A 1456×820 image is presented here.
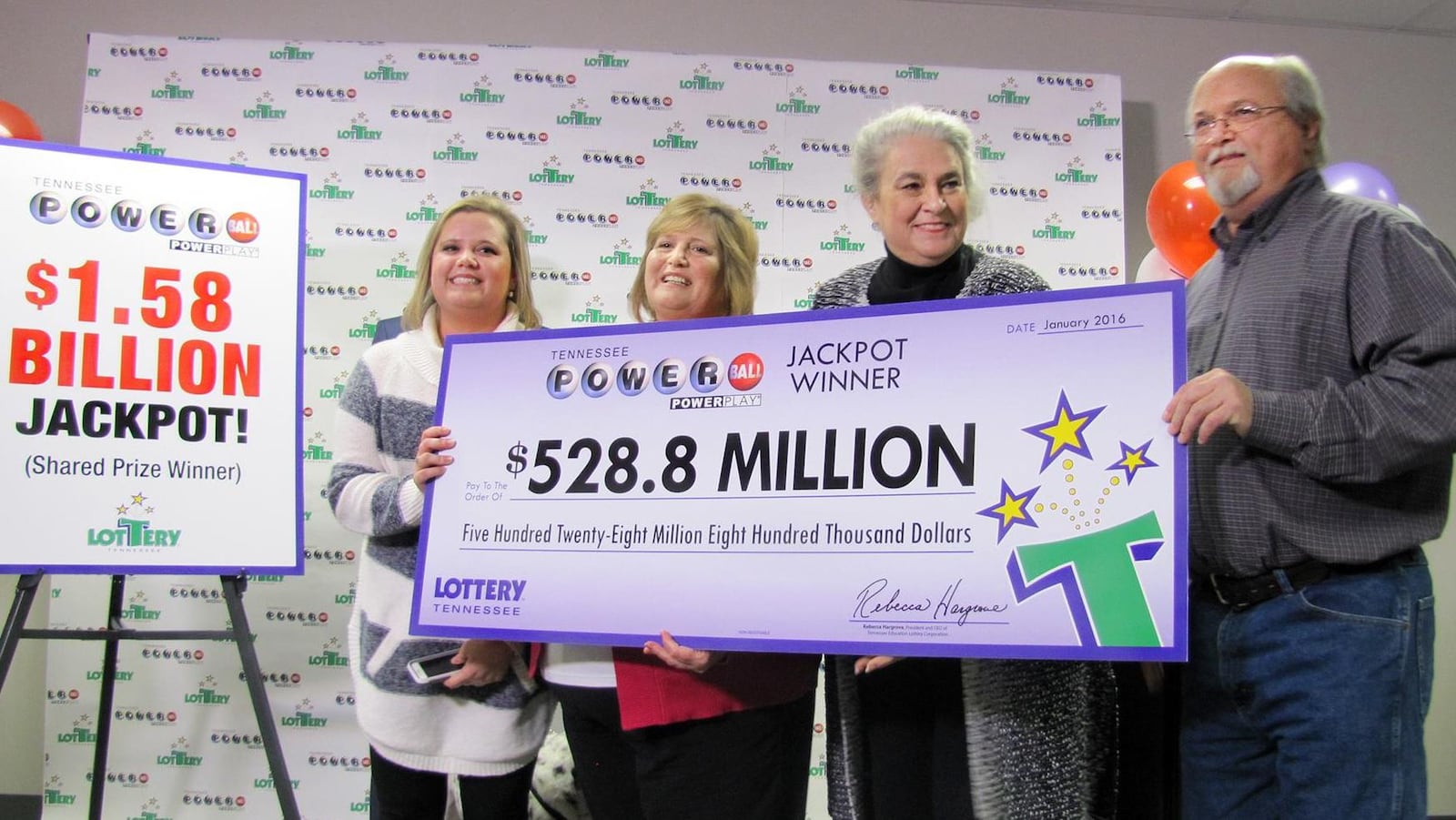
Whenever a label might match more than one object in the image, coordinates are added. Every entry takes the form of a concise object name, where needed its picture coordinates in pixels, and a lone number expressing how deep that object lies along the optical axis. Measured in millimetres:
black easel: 2105
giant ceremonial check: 1335
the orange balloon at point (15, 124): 3021
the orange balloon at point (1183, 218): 3055
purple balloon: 2902
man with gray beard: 1323
